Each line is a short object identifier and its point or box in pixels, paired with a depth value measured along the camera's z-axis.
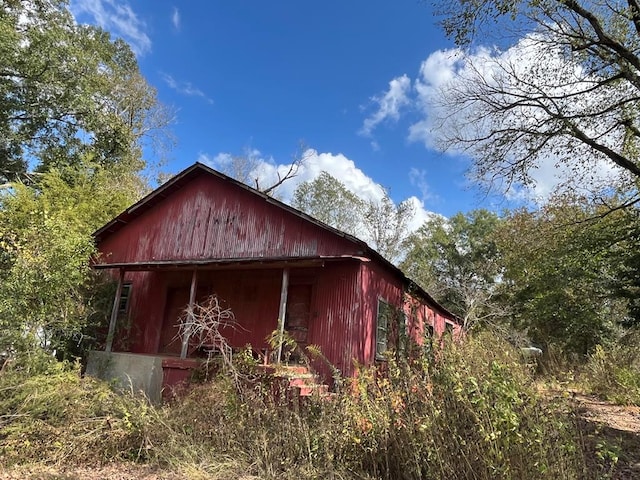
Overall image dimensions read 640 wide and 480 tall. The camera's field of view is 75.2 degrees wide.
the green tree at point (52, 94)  16.34
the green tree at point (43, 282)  8.26
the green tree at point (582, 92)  8.50
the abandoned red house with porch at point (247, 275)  9.48
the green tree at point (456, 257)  28.66
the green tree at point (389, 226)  30.19
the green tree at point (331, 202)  32.75
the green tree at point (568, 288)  14.02
